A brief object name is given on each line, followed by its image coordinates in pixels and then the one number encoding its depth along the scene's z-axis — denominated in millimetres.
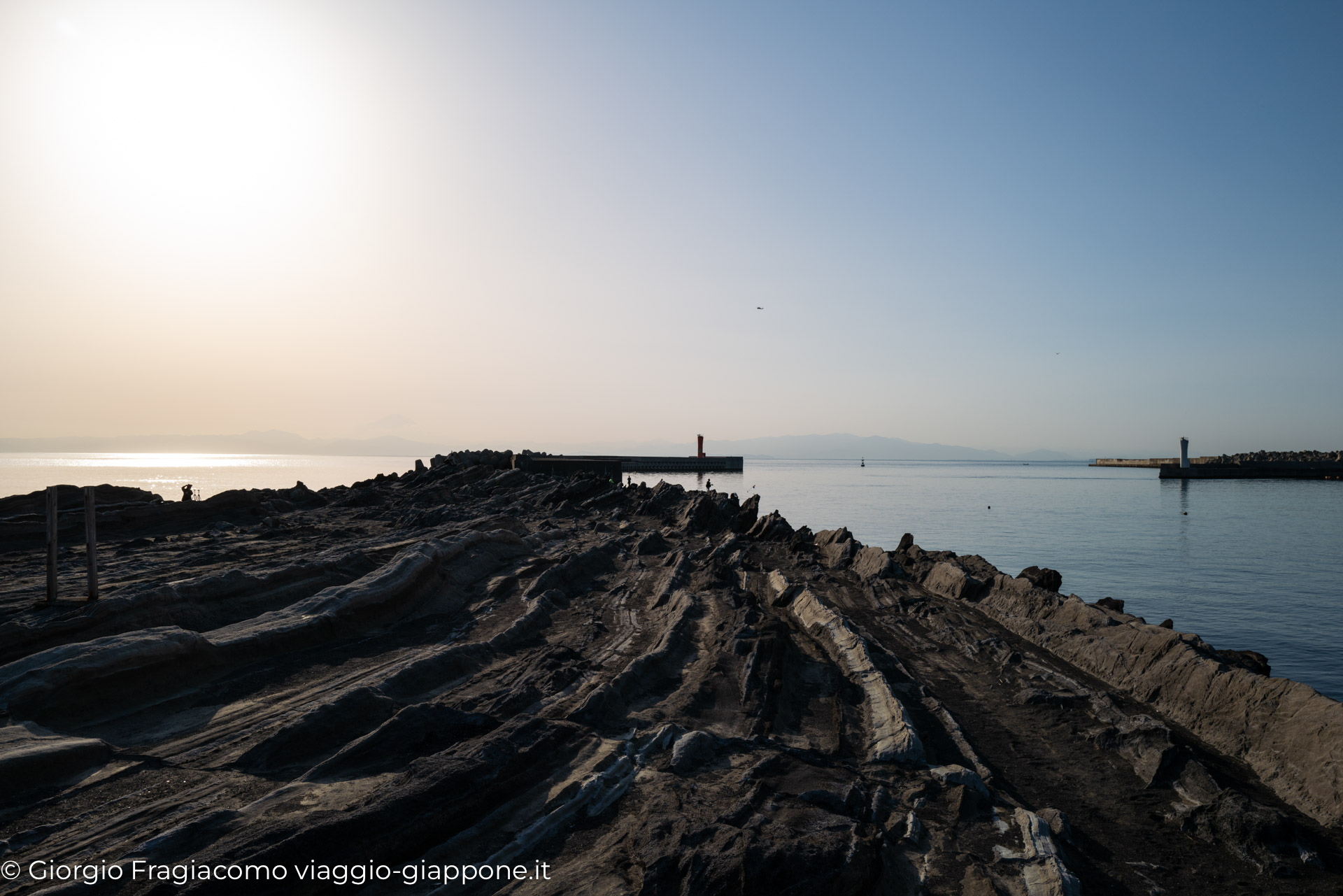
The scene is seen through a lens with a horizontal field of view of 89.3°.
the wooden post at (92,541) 9898
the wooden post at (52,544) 9879
